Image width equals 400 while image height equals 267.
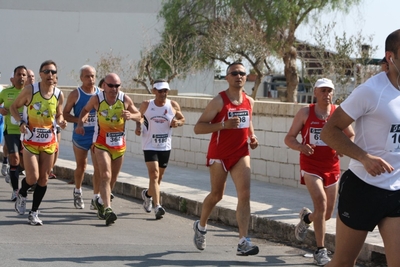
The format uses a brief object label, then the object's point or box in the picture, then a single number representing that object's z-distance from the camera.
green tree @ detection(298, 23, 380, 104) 25.41
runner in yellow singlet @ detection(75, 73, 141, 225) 10.12
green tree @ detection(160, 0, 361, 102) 32.66
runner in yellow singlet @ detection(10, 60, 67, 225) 9.66
